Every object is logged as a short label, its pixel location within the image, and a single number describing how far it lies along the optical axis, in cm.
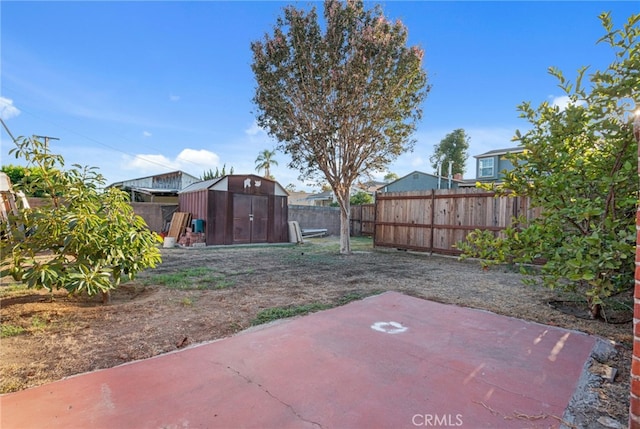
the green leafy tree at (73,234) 304
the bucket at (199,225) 1069
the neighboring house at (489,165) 1908
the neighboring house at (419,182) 2173
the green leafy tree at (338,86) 741
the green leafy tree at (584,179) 266
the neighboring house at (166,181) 2098
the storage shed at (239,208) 1073
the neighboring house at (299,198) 3515
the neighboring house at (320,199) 2913
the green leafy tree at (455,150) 2911
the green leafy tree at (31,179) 335
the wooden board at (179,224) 1134
